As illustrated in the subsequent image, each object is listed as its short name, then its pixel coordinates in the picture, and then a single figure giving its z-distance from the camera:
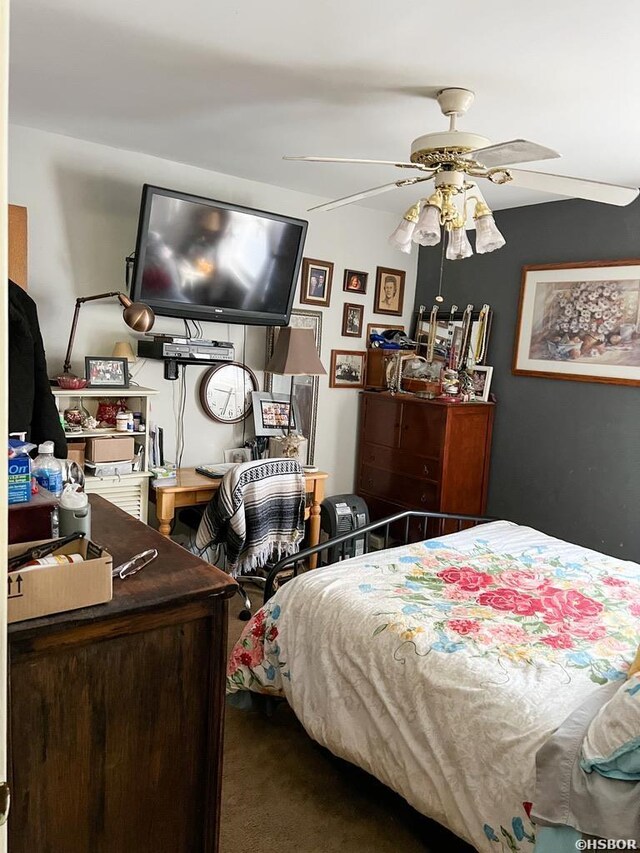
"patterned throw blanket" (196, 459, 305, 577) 3.18
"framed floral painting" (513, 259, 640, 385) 3.55
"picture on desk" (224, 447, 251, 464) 4.02
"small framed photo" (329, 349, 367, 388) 4.46
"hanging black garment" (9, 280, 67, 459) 2.74
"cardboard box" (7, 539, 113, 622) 1.09
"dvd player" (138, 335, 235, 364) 3.45
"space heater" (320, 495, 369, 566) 3.94
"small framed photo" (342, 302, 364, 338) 4.45
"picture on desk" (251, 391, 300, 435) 4.04
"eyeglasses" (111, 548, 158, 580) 1.32
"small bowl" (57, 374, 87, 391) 3.11
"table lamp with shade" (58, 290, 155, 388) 2.92
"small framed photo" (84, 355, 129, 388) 3.22
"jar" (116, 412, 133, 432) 3.26
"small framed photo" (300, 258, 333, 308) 4.20
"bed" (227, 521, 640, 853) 1.64
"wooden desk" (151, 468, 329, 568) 3.38
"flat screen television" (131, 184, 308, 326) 3.26
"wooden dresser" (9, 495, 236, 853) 1.12
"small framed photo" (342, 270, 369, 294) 4.41
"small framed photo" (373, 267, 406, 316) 4.57
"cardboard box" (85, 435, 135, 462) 3.18
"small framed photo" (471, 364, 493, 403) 4.24
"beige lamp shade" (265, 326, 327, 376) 3.82
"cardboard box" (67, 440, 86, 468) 3.14
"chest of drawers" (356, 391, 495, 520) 4.00
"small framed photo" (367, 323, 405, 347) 4.59
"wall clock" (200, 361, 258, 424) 3.86
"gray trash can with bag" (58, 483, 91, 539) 1.34
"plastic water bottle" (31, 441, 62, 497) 1.39
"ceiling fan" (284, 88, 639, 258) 2.10
